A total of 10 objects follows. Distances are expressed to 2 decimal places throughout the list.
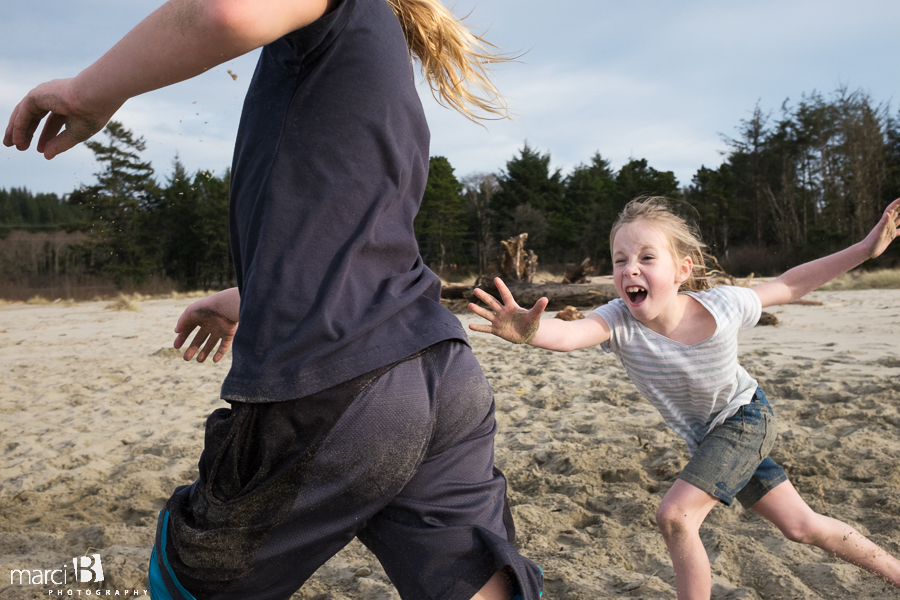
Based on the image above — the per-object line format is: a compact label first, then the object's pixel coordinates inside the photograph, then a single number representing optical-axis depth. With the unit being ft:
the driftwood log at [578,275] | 44.47
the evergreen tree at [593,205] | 97.04
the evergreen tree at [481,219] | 107.86
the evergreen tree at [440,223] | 111.96
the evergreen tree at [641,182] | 92.32
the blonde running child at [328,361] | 3.45
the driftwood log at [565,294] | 34.73
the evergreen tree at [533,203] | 104.99
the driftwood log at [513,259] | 38.96
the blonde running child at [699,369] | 6.47
